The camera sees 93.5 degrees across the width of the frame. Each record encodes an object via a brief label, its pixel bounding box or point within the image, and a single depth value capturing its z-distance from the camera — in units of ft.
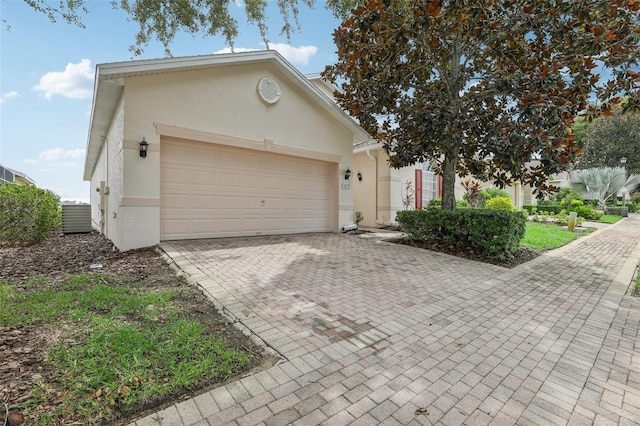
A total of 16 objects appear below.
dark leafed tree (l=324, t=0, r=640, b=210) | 20.90
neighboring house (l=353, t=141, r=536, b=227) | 42.73
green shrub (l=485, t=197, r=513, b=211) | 44.68
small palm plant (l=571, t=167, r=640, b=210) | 73.10
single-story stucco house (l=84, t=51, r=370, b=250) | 22.43
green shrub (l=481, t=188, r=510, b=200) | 53.86
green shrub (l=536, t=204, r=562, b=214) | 73.05
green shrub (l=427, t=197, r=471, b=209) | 45.03
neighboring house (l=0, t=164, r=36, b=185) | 65.05
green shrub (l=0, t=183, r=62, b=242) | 27.20
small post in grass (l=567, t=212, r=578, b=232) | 42.14
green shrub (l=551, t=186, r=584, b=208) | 68.72
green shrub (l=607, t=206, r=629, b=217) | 75.97
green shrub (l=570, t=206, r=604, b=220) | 61.72
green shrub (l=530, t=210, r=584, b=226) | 50.96
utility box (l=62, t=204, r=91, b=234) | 38.01
